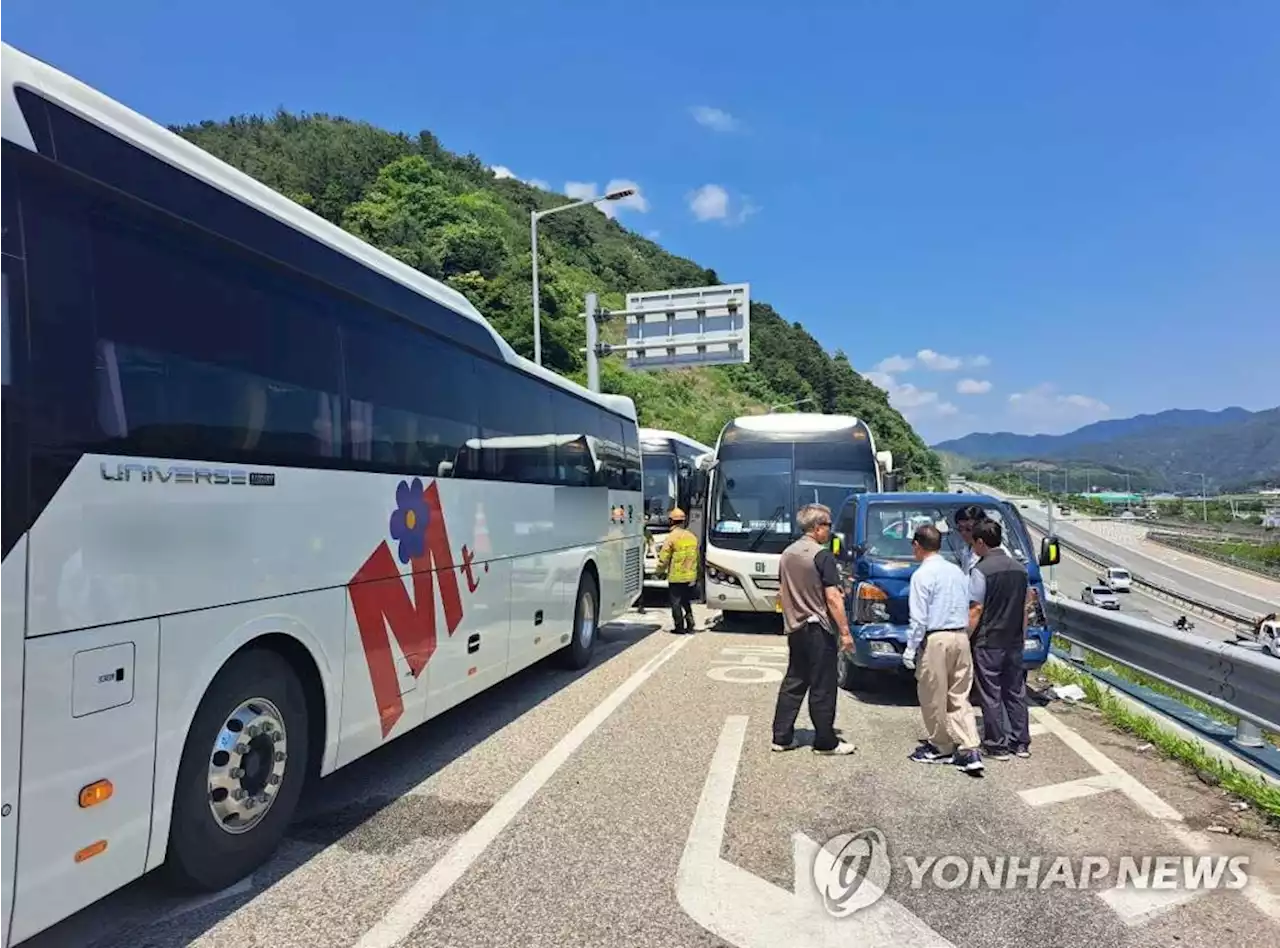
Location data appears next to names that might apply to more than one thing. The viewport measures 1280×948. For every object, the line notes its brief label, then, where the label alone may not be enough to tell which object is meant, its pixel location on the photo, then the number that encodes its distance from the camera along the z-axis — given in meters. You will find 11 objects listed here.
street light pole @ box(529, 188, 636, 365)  23.36
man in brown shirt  6.73
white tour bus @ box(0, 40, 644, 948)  3.14
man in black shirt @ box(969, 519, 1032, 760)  6.54
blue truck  8.25
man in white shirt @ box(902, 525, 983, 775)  6.50
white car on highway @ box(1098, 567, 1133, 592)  58.94
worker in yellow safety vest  13.27
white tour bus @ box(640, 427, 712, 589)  17.80
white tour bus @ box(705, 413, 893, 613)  12.93
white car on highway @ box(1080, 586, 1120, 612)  46.25
